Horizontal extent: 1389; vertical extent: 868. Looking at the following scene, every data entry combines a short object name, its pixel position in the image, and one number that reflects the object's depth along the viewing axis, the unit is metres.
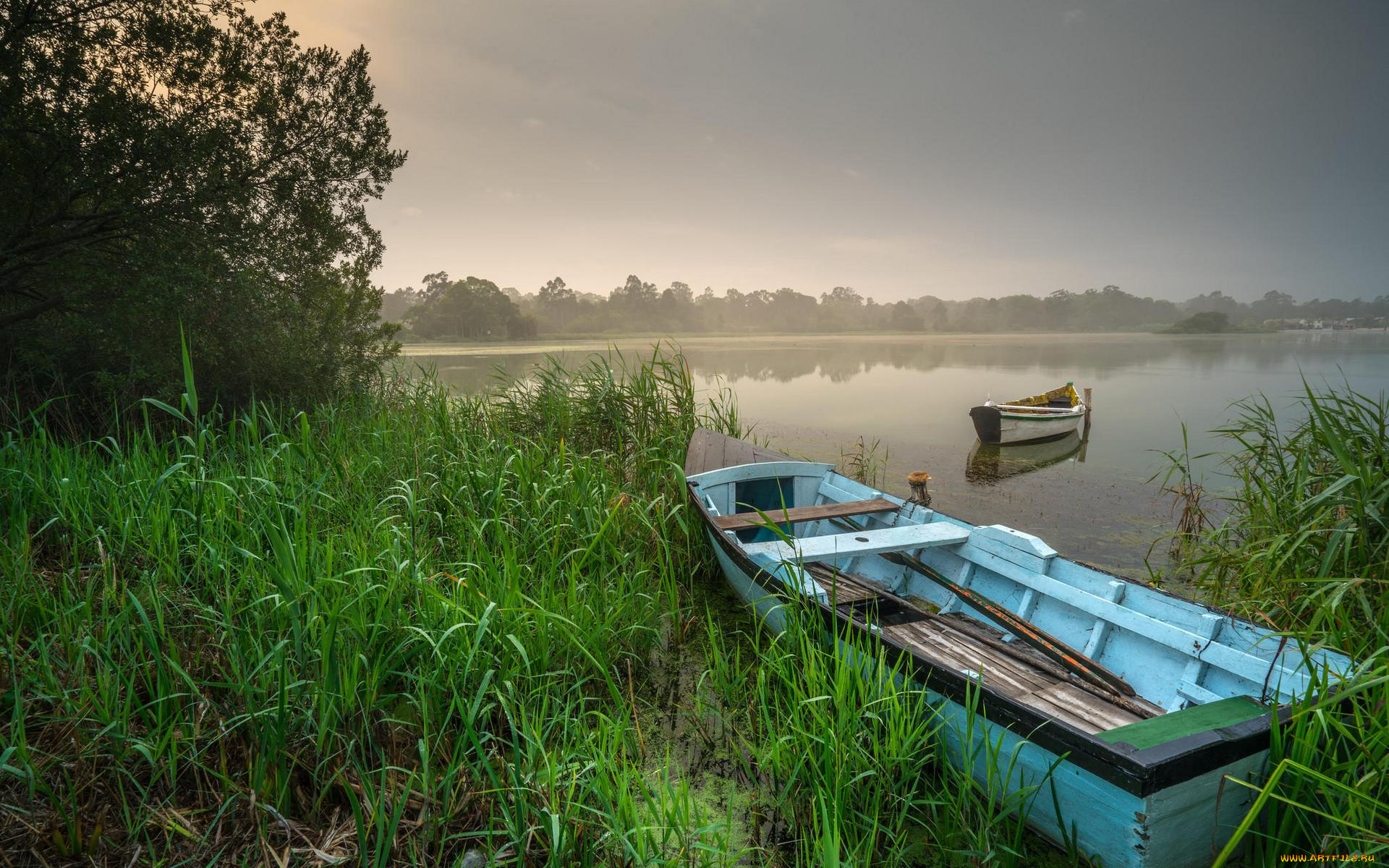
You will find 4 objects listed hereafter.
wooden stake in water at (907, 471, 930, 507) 5.08
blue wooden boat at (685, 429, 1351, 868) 1.95
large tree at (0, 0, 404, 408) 5.32
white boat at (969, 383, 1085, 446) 12.45
